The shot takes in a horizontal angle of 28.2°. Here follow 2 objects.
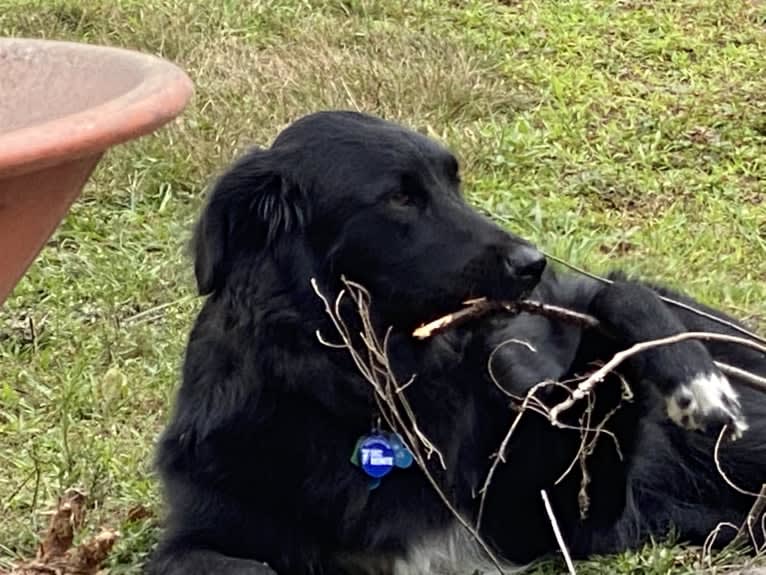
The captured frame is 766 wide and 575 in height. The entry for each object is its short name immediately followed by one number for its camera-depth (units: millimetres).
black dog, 3248
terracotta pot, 2068
